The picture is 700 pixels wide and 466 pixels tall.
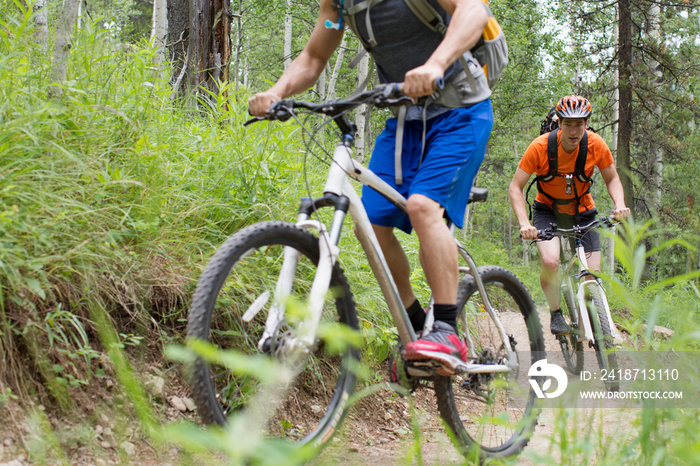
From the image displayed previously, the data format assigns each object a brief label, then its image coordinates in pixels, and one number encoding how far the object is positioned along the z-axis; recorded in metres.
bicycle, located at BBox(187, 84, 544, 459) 2.04
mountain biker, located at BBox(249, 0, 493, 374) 2.54
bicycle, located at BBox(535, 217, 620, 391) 4.53
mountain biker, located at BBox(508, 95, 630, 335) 4.93
